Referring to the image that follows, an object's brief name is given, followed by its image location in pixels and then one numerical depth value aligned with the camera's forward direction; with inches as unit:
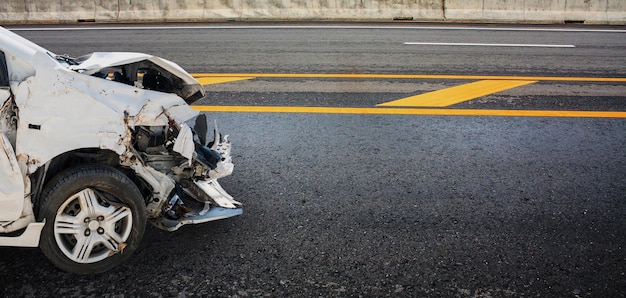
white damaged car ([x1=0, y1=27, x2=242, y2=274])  122.9
